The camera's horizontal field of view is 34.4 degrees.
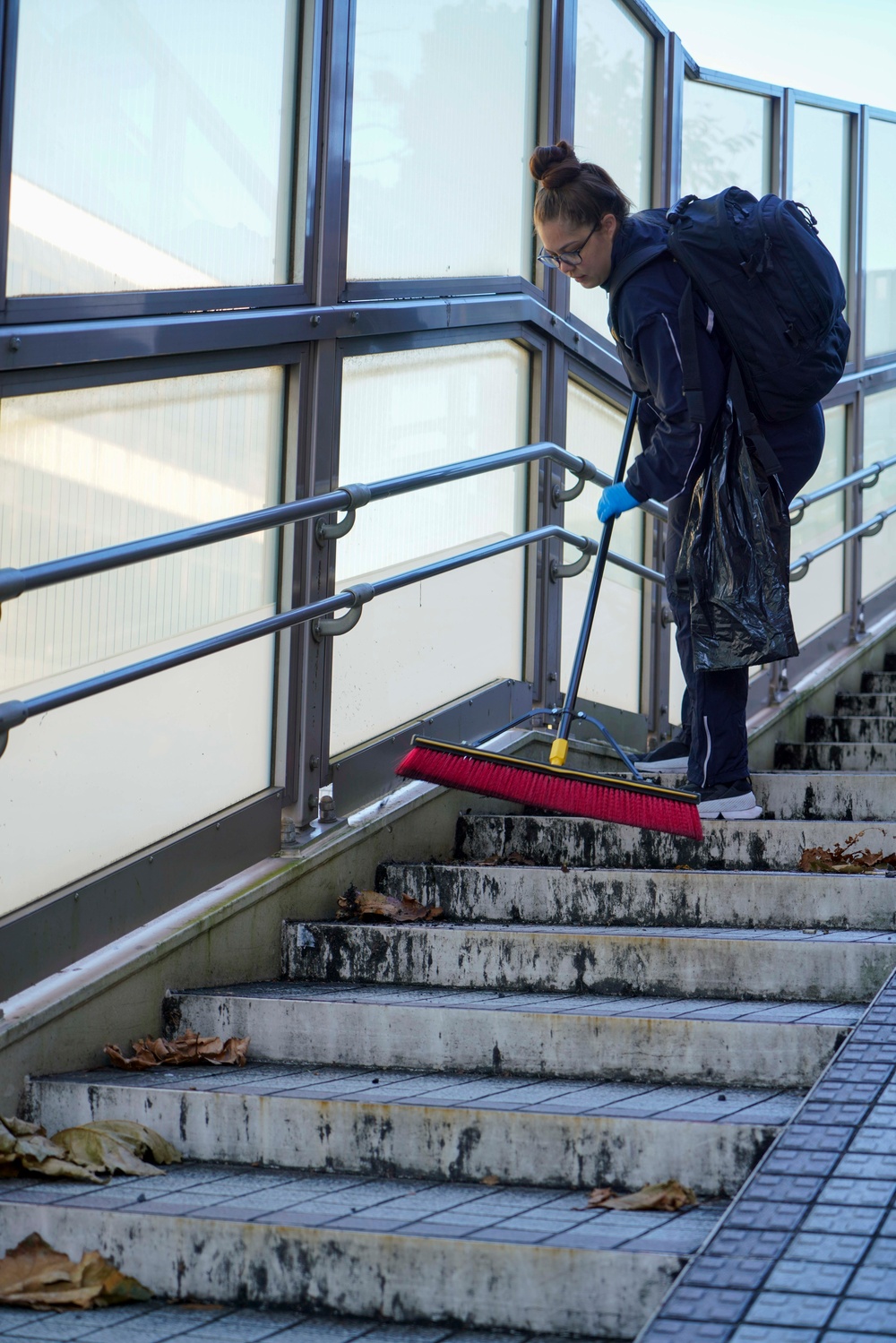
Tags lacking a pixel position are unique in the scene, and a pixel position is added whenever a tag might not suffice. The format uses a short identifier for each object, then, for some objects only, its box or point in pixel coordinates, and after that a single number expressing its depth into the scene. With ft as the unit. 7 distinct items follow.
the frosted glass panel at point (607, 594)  17.84
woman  12.46
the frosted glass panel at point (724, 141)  22.16
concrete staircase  7.38
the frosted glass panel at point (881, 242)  26.73
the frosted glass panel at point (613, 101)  18.53
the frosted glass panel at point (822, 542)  23.08
